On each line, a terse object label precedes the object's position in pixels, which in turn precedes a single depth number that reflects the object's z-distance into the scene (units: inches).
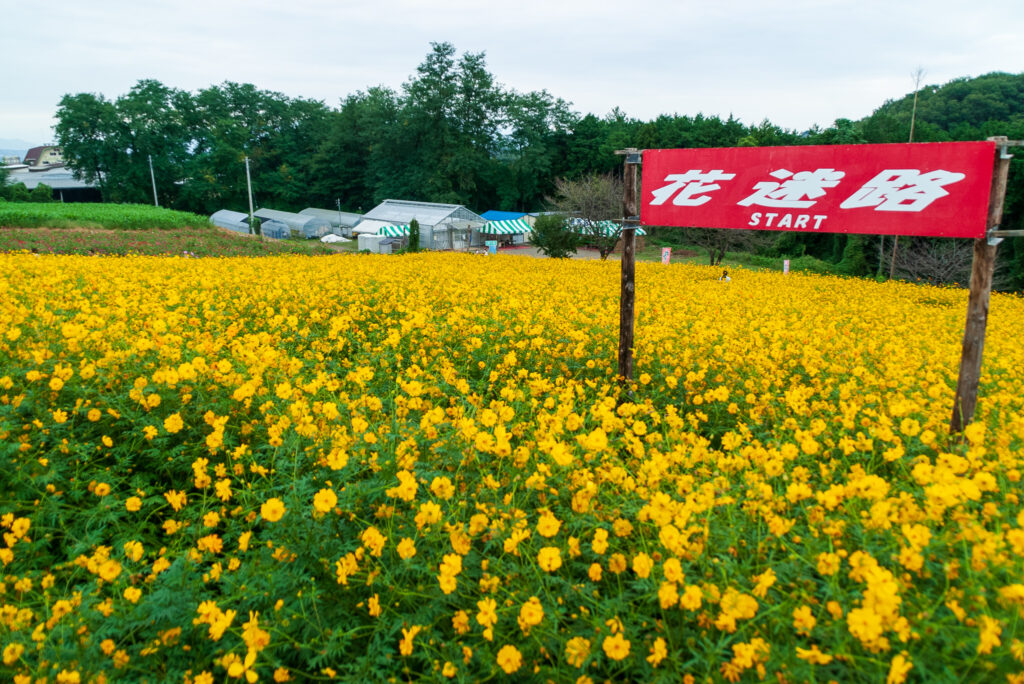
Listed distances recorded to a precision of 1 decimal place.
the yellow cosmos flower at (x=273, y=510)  87.0
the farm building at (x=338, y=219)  1806.1
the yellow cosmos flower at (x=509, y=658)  74.8
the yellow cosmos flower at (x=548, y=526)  88.3
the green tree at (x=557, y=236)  1046.4
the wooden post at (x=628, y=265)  187.0
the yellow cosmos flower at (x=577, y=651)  74.5
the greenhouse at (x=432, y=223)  1501.0
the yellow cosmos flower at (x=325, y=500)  87.1
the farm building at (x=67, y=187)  2466.8
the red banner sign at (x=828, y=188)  132.4
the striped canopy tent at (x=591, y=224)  1061.1
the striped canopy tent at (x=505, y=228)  1657.2
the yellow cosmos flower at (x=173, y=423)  117.0
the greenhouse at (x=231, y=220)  1748.3
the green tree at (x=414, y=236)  1066.7
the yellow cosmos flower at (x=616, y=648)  72.8
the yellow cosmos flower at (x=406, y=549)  85.0
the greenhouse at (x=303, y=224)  1756.9
